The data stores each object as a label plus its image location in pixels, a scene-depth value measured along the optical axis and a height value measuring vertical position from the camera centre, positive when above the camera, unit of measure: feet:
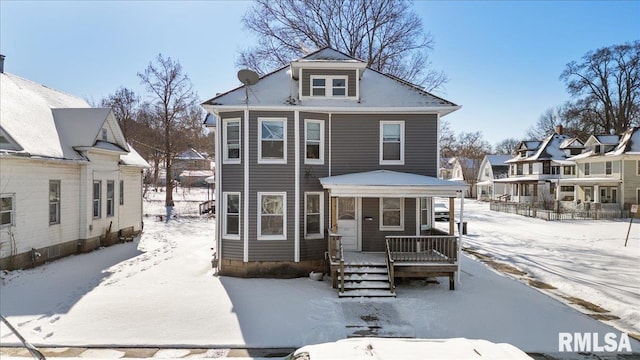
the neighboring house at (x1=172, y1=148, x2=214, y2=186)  185.92 +6.18
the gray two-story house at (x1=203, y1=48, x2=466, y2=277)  41.11 +2.93
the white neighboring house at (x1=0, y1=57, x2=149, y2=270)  39.91 +1.09
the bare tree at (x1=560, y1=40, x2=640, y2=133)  151.62 +40.68
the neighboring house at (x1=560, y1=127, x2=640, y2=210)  102.99 +4.10
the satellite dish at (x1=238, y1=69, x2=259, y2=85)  42.27 +13.20
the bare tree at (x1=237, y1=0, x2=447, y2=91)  77.15 +34.57
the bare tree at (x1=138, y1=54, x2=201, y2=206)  108.78 +22.22
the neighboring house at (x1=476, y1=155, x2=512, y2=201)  176.76 +4.44
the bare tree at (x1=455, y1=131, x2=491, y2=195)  226.99 +23.89
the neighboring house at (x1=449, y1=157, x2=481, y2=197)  221.68 +10.19
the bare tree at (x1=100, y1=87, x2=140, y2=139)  134.10 +31.33
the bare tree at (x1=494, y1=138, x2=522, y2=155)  282.36 +32.17
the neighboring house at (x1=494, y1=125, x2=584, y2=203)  131.75 +7.09
